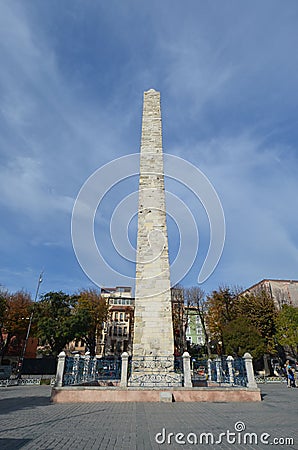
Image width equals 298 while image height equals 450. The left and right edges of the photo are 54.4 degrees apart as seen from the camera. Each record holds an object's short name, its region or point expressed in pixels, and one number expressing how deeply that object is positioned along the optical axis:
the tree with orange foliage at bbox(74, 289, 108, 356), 28.36
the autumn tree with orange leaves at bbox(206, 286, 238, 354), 28.97
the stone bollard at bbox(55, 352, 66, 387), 10.25
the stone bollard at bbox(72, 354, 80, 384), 11.12
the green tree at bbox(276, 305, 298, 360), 23.90
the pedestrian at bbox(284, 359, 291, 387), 16.16
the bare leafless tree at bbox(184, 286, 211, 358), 31.23
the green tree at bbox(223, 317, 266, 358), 22.62
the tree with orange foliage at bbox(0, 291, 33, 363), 29.34
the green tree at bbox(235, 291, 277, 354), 26.16
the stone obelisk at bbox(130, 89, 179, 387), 11.78
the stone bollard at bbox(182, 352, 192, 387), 10.65
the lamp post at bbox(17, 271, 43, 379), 21.44
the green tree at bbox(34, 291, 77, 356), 26.92
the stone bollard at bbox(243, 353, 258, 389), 10.67
